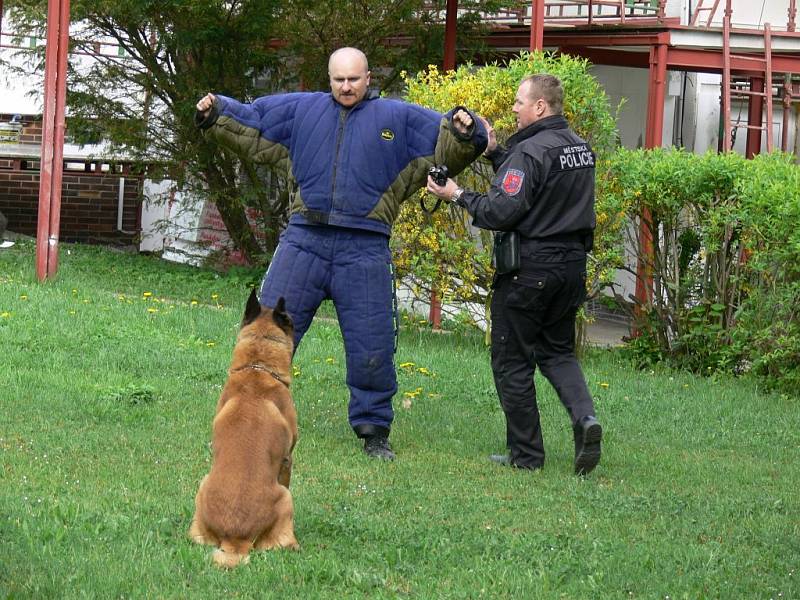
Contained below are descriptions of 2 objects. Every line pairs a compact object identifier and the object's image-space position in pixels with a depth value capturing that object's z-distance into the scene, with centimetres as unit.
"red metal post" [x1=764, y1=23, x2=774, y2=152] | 1488
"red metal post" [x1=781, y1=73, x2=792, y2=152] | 1636
